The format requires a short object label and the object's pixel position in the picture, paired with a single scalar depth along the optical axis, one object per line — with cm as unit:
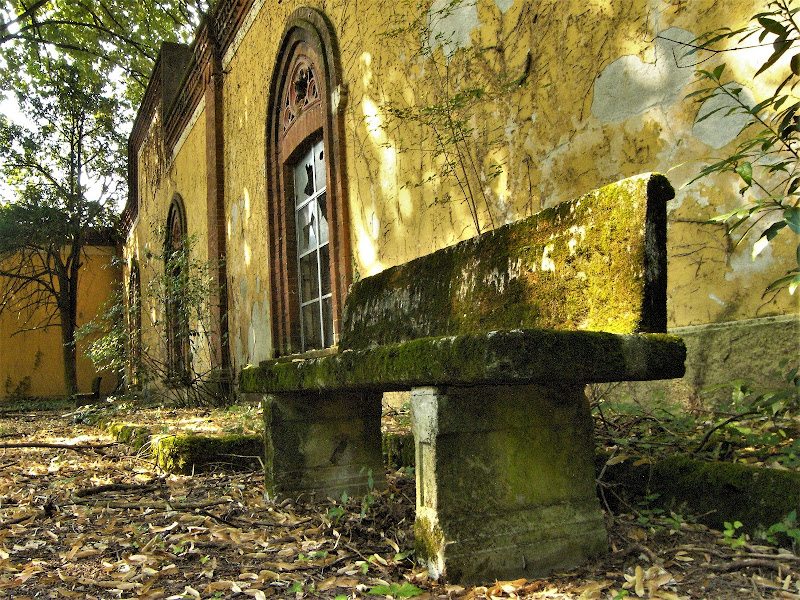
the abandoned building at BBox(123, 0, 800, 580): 264
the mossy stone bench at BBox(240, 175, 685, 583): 161
